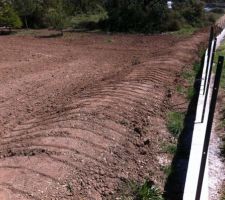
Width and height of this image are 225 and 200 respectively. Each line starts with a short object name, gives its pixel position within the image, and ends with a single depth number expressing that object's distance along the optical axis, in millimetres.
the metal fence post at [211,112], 2256
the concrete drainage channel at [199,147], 2308
